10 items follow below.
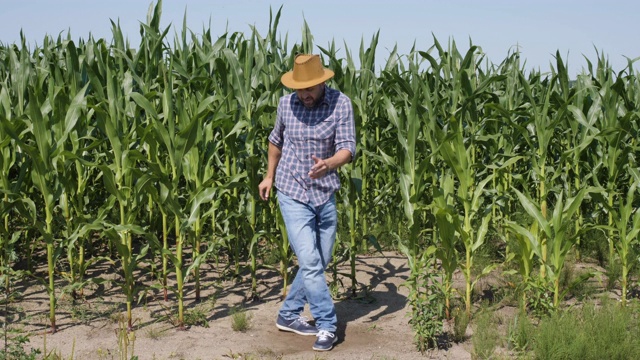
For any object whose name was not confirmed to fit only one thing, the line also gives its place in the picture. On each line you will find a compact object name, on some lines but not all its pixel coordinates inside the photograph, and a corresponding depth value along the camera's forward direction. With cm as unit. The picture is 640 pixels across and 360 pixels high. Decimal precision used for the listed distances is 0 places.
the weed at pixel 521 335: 493
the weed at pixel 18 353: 436
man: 490
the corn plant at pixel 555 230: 518
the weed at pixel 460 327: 514
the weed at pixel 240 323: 534
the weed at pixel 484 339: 482
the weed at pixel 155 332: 521
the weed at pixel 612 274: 637
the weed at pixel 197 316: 548
